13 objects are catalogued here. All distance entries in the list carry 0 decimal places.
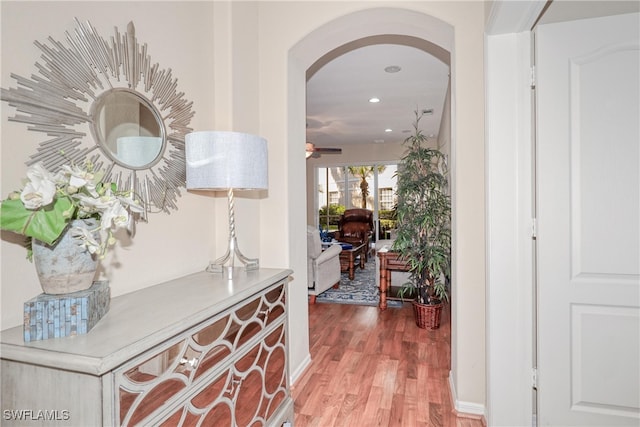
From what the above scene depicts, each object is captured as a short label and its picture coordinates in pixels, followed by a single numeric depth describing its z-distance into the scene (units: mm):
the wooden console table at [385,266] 4141
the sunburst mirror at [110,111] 1171
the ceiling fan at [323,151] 6580
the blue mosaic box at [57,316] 918
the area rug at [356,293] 4480
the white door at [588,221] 1657
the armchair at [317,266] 4359
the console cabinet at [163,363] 864
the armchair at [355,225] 8054
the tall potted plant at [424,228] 3365
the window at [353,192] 9219
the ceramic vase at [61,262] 971
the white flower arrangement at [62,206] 885
